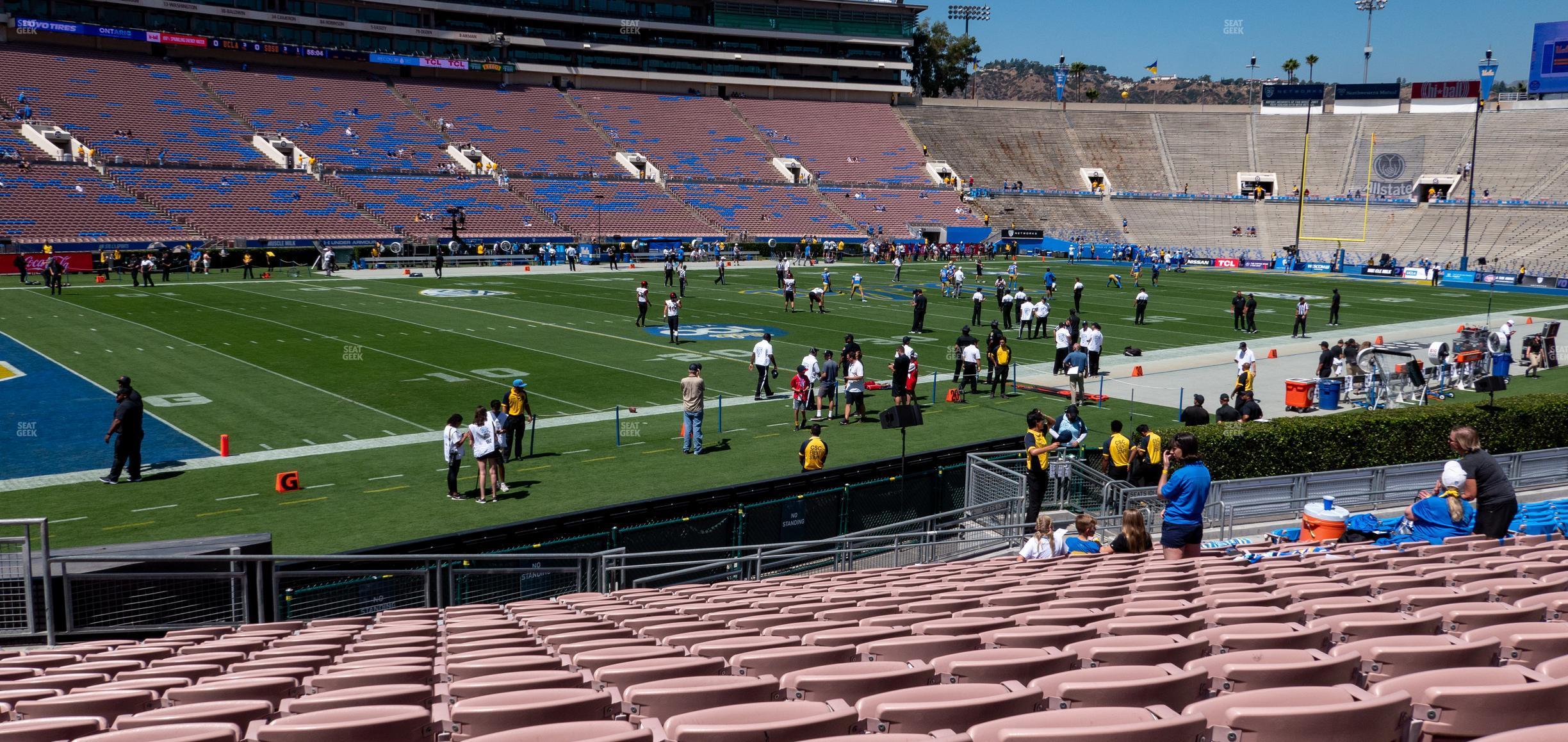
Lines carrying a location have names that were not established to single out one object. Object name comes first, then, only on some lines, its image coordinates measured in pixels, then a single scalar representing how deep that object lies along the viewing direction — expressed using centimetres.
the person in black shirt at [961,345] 2505
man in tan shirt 1906
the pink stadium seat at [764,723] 281
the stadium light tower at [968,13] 12812
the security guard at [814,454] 1672
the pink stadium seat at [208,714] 364
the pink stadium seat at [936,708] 301
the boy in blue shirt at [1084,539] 1030
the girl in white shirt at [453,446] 1603
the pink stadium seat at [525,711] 322
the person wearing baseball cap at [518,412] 1859
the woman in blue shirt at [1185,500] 952
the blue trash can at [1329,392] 2442
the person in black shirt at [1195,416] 1817
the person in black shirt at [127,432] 1666
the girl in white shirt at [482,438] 1619
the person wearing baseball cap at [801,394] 2173
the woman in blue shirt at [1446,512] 1001
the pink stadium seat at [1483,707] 291
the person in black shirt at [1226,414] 1981
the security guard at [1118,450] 1591
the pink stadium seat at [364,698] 372
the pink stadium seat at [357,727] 303
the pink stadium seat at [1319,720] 277
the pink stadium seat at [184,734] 300
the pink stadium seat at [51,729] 333
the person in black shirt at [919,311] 3380
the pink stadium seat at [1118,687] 322
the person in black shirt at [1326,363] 2567
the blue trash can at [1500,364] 2658
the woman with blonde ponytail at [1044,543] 1084
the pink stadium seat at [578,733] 275
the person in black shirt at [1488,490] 928
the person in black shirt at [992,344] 2489
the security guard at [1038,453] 1476
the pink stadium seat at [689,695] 340
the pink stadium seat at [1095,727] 257
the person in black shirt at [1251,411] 1989
